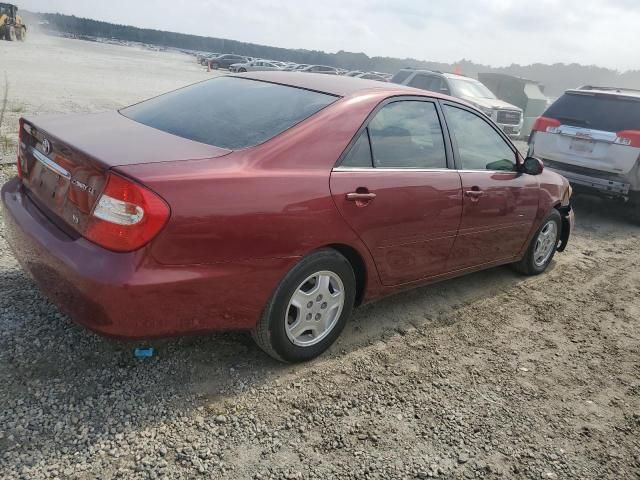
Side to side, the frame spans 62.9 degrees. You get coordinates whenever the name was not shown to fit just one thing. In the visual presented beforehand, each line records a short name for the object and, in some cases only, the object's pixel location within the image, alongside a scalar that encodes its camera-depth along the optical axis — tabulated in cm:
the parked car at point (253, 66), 3759
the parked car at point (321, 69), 3559
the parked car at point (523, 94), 1790
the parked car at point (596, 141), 691
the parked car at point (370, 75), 3071
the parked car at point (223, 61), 4244
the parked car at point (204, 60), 4488
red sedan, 231
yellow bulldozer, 3684
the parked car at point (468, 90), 1277
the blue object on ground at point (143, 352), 290
